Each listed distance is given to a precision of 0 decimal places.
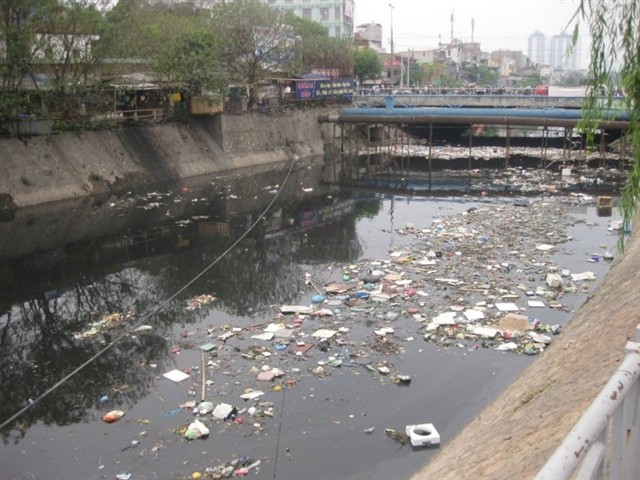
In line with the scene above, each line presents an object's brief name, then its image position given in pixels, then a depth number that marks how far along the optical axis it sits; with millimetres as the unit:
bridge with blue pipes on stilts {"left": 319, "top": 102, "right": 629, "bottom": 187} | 28344
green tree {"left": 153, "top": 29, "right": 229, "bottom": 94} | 25078
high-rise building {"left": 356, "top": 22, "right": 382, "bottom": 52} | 86625
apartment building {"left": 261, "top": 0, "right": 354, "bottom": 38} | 66312
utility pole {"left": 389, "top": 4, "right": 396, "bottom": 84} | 67350
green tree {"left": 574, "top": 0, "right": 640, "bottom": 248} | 5121
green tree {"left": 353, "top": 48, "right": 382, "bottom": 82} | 56438
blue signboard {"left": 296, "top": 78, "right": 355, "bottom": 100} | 34125
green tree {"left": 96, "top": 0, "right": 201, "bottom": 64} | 21859
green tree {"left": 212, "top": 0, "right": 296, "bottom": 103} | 30469
